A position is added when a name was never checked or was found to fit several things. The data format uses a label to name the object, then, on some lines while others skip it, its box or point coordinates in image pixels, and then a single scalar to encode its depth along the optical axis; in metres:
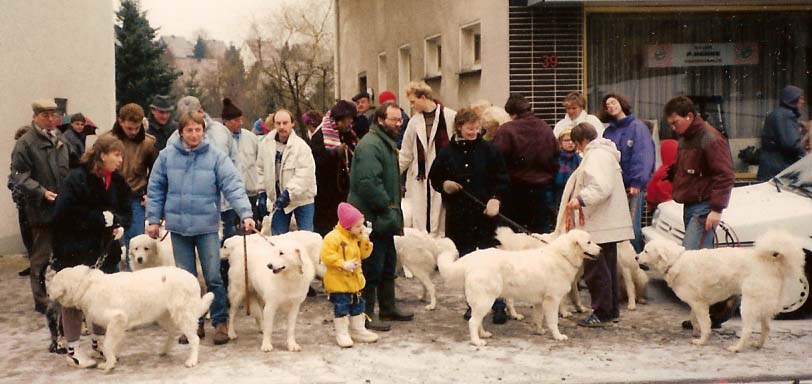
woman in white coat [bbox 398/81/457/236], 10.48
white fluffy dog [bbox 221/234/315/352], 8.12
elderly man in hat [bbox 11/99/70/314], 9.88
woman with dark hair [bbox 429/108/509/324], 9.38
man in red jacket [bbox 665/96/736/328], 8.74
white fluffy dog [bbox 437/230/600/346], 8.50
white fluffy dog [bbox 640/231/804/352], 8.09
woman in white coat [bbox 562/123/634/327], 8.87
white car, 9.30
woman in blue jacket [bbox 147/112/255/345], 8.44
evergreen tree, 37.28
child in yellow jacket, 8.44
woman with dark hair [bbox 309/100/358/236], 11.05
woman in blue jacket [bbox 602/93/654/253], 10.40
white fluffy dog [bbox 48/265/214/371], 7.65
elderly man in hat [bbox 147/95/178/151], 11.13
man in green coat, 8.99
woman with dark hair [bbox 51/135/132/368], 7.93
